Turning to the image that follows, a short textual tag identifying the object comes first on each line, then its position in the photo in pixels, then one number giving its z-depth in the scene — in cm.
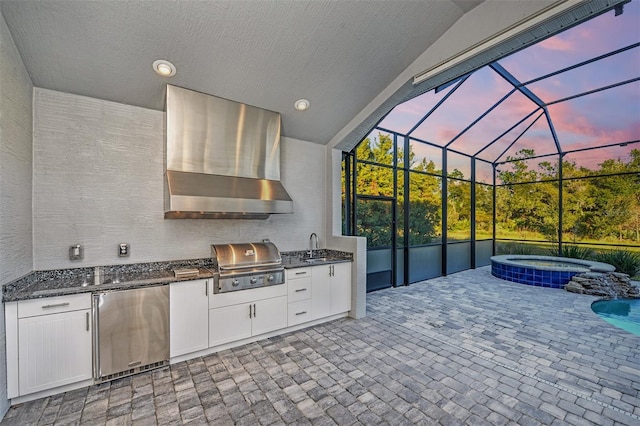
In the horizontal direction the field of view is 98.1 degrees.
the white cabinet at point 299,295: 361
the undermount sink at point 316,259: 399
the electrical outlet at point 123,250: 307
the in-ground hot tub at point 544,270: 602
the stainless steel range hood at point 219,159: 300
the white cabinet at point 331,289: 385
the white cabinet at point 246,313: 305
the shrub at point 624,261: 671
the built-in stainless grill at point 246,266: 312
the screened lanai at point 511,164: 497
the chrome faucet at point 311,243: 437
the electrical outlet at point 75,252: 284
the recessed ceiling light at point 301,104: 369
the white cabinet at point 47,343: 217
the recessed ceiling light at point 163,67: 278
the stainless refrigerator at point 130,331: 246
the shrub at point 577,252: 748
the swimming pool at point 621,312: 405
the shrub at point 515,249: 853
